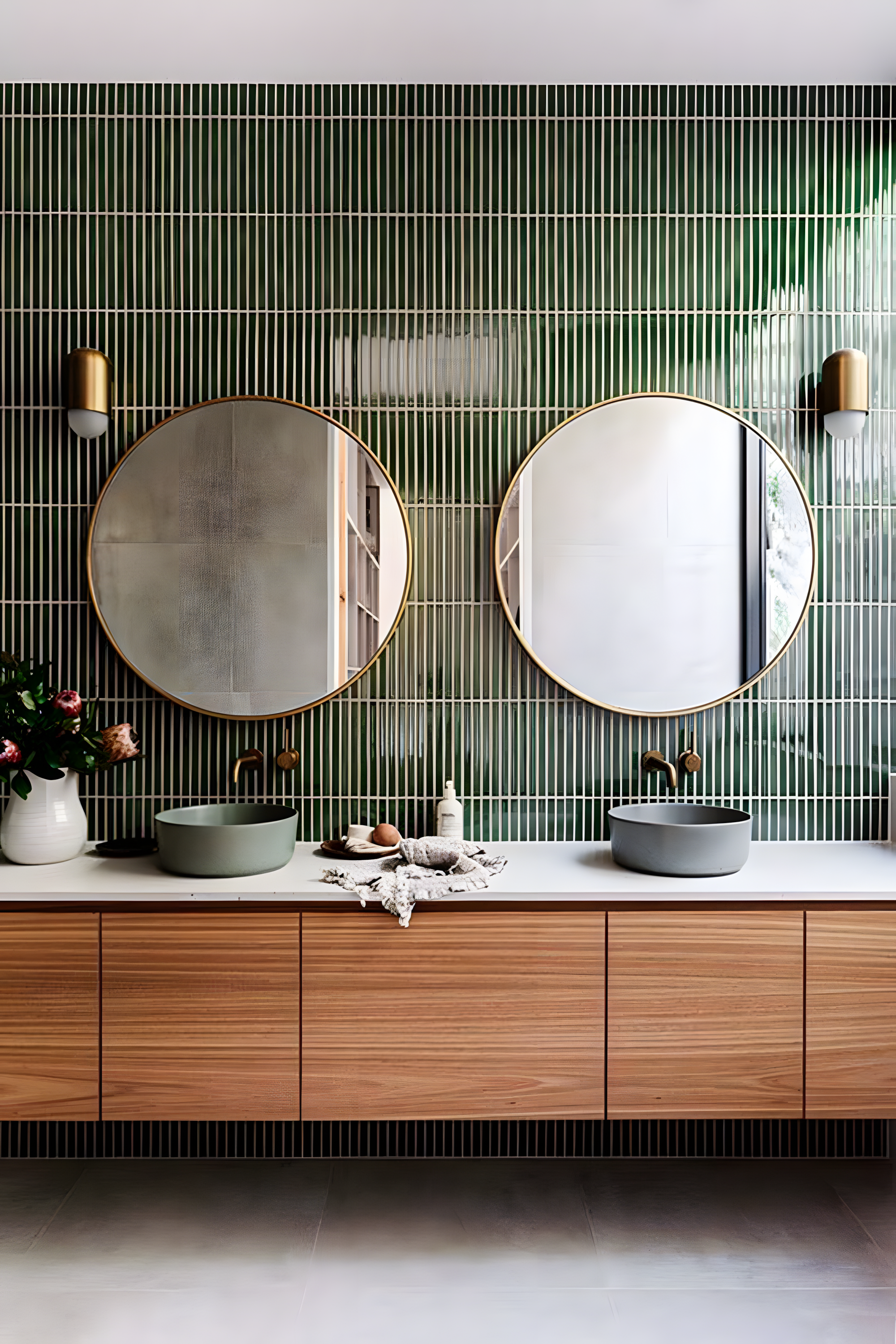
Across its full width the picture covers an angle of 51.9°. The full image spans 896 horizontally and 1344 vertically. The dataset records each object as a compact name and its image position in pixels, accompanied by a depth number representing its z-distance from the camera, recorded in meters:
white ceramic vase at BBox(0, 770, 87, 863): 2.19
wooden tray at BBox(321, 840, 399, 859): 2.28
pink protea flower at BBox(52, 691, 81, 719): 2.20
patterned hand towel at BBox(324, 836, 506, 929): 1.99
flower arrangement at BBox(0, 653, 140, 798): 2.18
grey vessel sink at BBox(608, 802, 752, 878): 2.08
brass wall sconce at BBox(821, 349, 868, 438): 2.39
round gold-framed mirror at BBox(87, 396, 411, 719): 2.46
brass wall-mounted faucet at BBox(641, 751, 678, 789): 2.34
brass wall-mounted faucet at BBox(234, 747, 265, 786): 2.43
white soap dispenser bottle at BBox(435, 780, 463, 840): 2.41
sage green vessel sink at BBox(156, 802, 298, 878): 2.08
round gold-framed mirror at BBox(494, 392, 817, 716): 2.48
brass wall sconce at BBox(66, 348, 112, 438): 2.39
